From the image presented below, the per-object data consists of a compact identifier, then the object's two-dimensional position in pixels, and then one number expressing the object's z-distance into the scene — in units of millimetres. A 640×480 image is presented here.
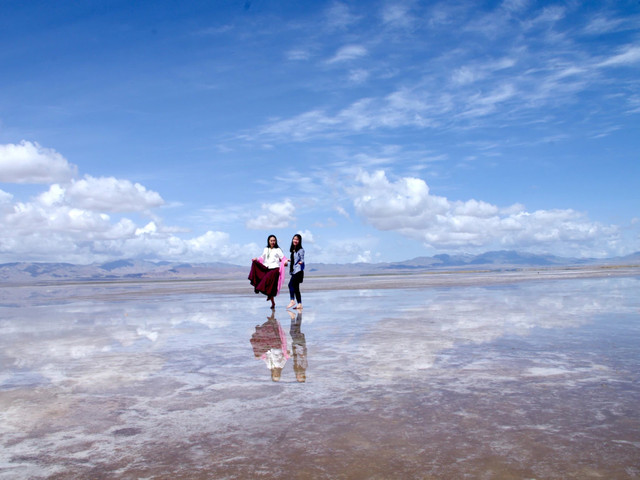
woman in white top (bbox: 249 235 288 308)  17922
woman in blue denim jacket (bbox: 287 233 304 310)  17469
